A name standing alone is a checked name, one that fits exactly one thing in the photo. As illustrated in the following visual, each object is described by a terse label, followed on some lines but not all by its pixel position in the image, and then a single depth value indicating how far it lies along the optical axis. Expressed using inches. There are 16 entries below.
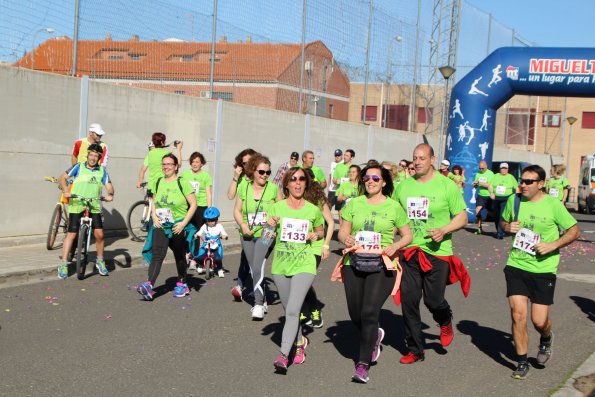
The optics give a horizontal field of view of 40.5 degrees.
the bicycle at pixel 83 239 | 395.9
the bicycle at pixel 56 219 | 460.8
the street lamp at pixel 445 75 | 982.4
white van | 1318.9
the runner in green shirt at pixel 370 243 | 246.4
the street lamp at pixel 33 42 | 505.2
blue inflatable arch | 881.5
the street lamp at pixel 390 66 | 1050.1
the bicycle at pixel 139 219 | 540.1
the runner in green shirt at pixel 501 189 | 724.0
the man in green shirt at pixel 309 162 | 516.7
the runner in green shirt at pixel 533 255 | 257.3
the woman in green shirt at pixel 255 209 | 334.6
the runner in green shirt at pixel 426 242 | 268.1
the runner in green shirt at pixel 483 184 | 744.3
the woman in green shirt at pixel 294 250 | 253.1
